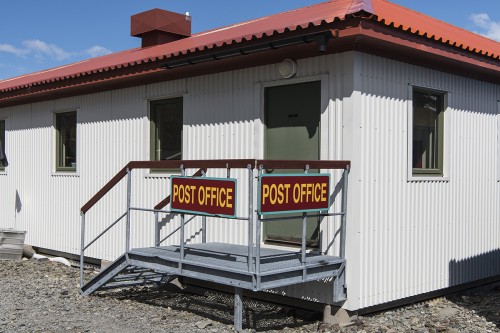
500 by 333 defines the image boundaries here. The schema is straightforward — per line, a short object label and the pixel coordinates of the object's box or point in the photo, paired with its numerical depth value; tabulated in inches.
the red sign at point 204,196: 253.6
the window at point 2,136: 531.5
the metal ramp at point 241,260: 246.5
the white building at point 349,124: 276.5
